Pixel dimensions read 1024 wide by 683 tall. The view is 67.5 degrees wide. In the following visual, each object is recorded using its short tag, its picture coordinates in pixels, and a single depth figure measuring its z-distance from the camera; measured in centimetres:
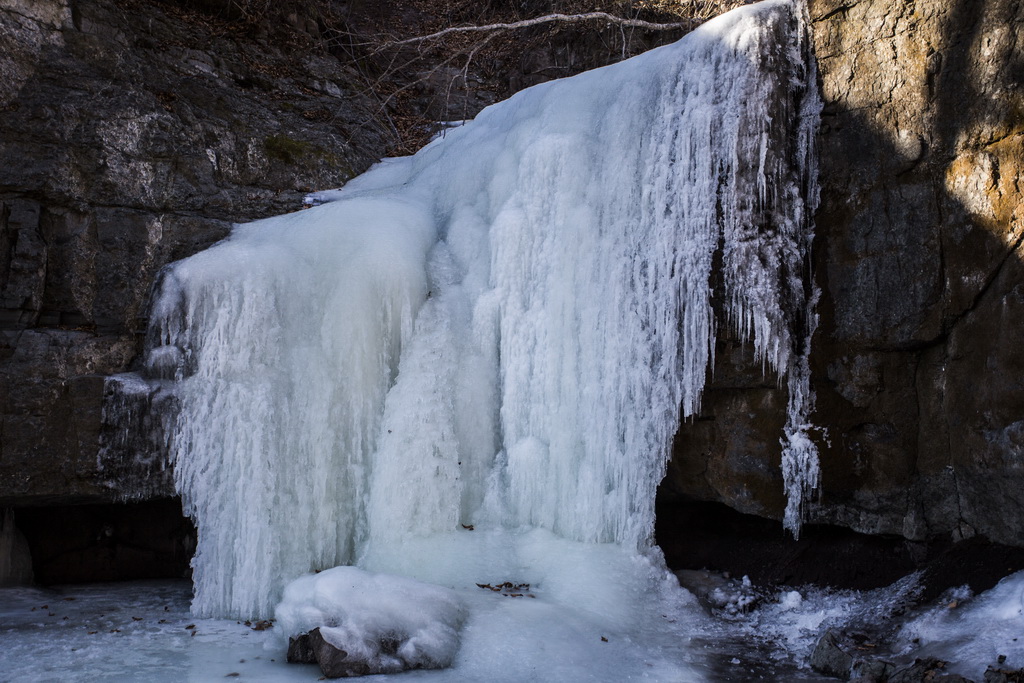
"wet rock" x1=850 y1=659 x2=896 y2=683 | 377
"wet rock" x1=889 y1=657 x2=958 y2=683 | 360
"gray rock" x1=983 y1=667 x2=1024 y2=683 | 334
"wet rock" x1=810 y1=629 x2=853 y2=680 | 404
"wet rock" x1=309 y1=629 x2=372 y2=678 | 406
